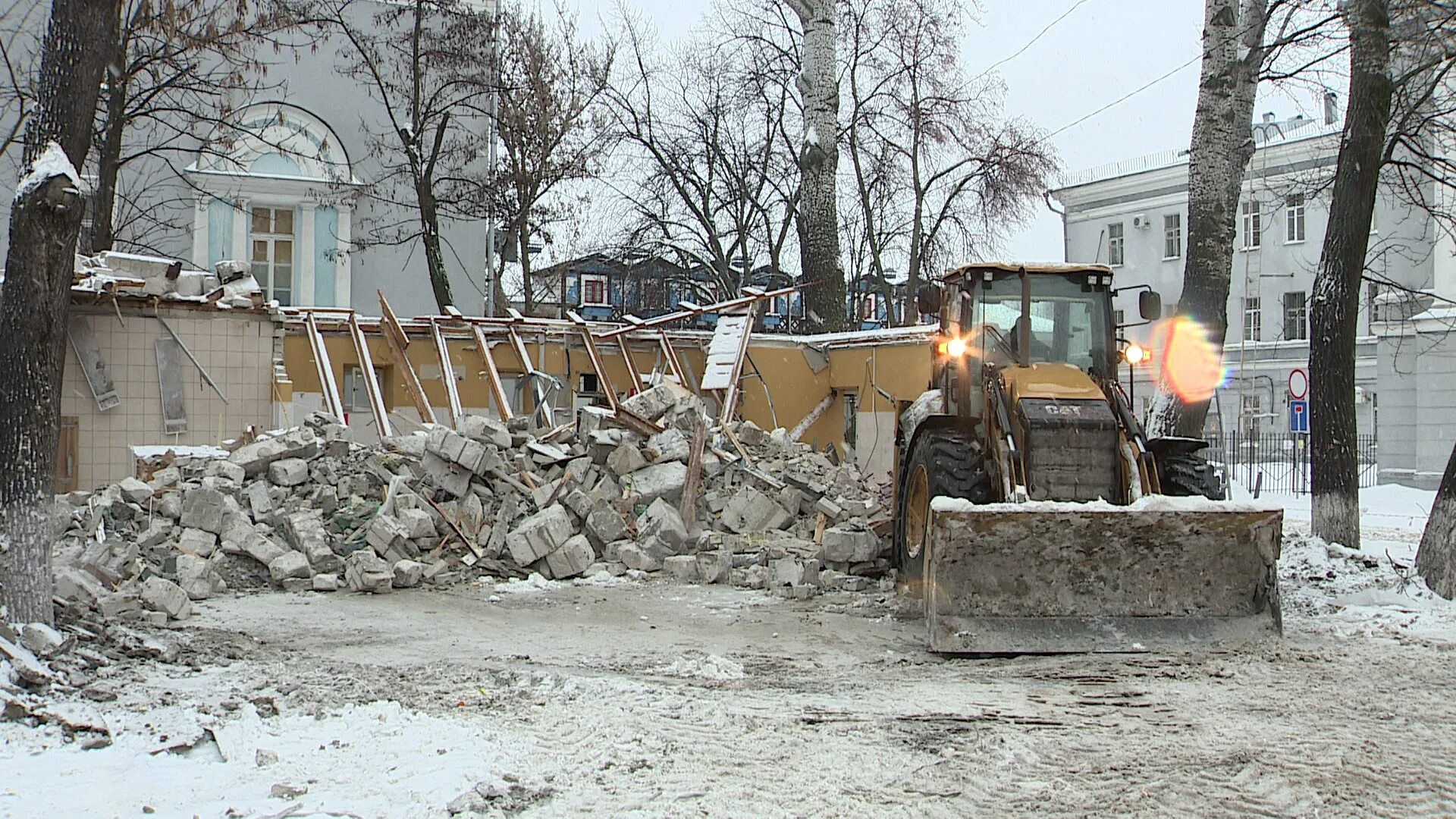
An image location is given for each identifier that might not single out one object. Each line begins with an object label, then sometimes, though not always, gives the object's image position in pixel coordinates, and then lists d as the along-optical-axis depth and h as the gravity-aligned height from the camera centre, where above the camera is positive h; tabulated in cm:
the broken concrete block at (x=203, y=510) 1218 -91
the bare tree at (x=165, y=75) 1761 +530
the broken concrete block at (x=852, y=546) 1192 -113
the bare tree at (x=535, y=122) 2452 +585
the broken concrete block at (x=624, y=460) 1389 -41
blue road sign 2408 +35
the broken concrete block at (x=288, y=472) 1308 -57
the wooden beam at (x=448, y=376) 1794 +64
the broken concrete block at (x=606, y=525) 1303 -106
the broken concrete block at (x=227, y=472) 1285 -57
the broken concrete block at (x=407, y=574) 1186 -146
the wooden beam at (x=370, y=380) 1703 +54
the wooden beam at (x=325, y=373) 1705 +62
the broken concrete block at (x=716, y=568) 1222 -140
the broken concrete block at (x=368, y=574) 1159 -143
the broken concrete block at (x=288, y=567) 1166 -138
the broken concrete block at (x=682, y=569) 1236 -142
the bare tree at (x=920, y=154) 2906 +654
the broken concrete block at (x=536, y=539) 1245 -116
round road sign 2434 +99
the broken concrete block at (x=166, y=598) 942 -137
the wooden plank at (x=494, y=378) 1776 +61
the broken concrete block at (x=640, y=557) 1263 -135
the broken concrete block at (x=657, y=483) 1366 -65
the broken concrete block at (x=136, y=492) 1244 -76
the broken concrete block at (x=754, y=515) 1362 -97
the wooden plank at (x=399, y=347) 1786 +105
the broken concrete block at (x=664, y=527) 1292 -106
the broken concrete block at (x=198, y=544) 1185 -120
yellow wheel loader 848 -52
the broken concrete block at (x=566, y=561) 1247 -137
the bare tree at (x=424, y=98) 2309 +642
